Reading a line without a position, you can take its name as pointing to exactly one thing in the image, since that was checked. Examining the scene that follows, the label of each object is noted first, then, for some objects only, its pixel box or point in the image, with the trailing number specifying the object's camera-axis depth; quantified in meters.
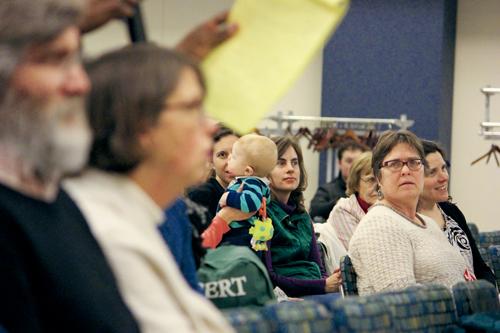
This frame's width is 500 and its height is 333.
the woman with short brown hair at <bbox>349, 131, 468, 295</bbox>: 6.29
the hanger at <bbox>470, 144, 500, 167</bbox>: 15.74
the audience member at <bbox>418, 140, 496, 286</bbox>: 7.98
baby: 6.71
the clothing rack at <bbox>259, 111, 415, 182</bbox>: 15.20
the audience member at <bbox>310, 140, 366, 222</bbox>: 12.83
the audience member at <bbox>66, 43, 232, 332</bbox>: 2.36
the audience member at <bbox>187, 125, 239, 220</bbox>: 7.47
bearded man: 2.13
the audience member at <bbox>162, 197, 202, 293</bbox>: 3.37
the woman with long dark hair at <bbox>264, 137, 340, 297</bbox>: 7.42
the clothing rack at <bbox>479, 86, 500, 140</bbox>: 14.79
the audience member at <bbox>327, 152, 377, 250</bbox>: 9.21
